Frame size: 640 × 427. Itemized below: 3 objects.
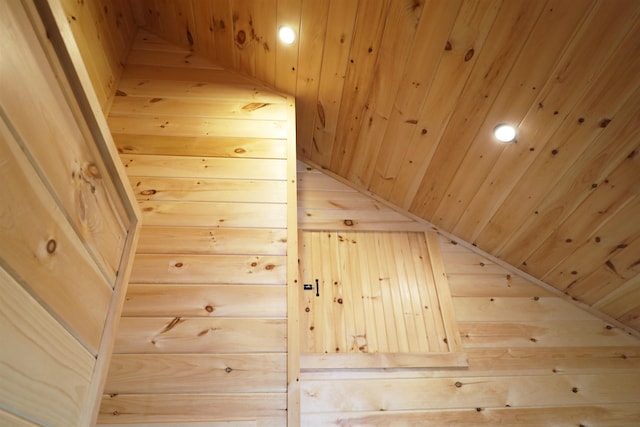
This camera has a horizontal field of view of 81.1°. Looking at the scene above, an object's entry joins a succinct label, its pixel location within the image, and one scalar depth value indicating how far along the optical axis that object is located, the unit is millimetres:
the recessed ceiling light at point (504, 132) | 1664
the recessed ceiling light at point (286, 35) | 1896
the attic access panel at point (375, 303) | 1859
